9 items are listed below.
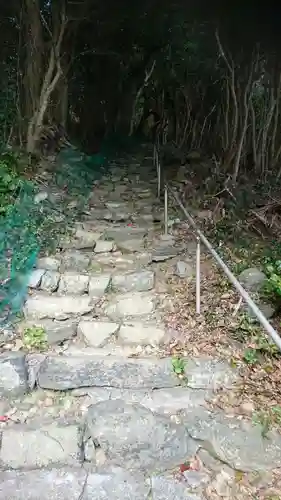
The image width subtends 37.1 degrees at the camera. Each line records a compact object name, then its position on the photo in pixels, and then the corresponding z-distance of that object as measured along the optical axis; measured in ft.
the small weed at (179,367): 9.12
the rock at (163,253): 14.37
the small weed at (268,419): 7.85
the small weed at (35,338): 9.96
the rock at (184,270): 13.12
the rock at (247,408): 8.24
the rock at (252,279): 11.50
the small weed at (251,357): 9.34
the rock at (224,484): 6.94
